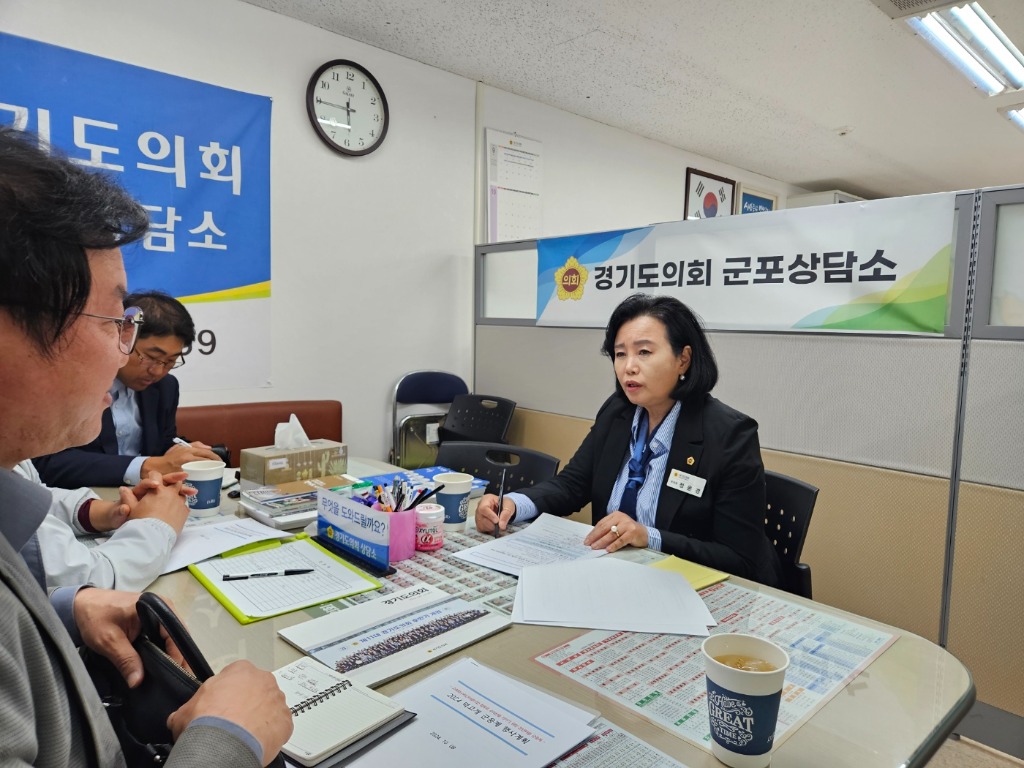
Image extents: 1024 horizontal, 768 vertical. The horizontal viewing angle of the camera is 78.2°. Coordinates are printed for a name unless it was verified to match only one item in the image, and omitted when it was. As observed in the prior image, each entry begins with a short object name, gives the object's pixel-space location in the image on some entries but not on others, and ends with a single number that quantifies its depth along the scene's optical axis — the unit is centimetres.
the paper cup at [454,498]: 153
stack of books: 149
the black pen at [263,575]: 117
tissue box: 176
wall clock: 311
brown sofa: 275
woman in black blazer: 152
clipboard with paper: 107
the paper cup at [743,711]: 70
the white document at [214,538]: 126
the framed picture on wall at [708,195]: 523
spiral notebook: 71
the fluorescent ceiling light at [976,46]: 284
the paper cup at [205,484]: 154
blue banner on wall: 237
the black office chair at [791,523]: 160
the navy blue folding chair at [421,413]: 356
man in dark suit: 176
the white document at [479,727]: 71
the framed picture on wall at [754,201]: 561
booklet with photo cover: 90
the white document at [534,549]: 131
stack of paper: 105
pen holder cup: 128
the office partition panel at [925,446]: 188
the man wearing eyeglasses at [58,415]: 51
